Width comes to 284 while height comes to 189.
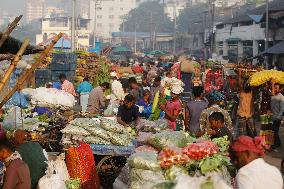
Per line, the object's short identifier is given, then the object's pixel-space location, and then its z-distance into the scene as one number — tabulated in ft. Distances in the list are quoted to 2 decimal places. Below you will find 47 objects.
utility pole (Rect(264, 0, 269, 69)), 116.37
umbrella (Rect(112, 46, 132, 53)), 233.35
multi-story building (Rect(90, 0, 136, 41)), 629.84
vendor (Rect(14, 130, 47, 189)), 23.57
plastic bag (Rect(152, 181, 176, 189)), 16.84
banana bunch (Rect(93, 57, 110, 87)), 73.05
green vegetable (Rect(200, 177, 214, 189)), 17.63
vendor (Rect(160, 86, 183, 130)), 35.40
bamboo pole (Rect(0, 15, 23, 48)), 19.06
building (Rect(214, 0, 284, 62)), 129.70
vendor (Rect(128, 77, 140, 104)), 51.57
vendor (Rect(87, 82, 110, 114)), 45.98
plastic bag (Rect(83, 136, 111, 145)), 29.32
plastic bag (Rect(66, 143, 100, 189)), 27.04
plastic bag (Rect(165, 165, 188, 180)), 20.39
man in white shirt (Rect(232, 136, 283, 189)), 15.48
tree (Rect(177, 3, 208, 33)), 434.30
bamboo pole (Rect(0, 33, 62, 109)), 18.50
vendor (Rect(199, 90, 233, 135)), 29.27
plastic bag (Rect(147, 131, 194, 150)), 24.45
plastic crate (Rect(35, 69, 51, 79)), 80.94
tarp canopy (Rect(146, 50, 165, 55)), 232.94
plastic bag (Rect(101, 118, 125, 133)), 29.48
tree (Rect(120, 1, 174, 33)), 487.61
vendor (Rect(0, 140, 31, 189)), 19.58
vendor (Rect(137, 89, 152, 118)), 47.90
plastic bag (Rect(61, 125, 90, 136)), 29.37
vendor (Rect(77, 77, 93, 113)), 60.13
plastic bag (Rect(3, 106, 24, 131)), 34.60
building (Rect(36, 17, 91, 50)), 416.50
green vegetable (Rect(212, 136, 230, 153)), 23.98
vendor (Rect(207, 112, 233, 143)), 26.13
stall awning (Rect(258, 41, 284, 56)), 108.25
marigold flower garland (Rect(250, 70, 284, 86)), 44.04
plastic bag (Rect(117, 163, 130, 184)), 24.34
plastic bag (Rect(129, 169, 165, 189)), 21.39
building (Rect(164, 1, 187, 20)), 612.29
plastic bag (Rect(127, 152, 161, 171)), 21.68
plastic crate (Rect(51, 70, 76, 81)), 81.61
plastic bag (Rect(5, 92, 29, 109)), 47.00
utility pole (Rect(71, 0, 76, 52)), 97.76
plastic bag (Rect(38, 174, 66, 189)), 23.12
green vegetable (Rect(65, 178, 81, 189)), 25.46
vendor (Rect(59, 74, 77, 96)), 57.32
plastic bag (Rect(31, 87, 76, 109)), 45.34
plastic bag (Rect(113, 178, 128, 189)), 24.73
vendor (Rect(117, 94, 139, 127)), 34.35
